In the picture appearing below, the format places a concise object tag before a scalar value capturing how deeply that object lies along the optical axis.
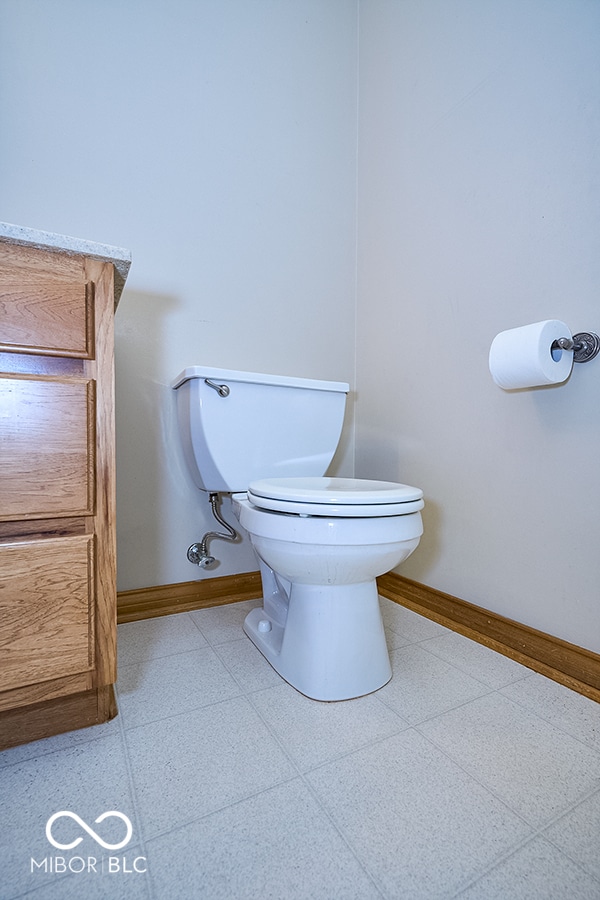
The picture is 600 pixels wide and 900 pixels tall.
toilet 0.75
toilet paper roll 0.83
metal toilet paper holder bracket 0.83
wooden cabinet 0.63
